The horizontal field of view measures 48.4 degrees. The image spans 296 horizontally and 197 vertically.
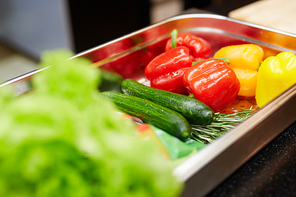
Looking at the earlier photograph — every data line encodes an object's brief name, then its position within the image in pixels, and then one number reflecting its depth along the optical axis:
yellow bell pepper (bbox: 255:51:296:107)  1.06
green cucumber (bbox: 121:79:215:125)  0.95
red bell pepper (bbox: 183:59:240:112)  1.05
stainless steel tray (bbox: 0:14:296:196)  0.67
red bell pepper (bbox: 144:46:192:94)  1.18
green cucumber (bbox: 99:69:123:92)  1.22
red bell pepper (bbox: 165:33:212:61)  1.29
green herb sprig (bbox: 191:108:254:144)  0.96
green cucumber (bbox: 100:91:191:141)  0.90
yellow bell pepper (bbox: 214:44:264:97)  1.18
